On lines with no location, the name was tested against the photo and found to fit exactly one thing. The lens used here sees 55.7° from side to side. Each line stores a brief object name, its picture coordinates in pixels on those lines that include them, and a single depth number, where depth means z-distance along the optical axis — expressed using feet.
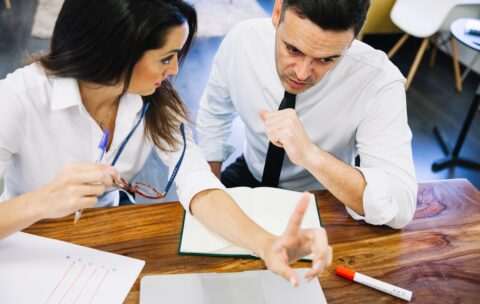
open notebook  3.35
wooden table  3.21
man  3.83
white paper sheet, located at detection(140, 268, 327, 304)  2.99
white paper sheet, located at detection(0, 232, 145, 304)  2.92
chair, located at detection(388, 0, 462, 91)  11.01
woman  2.90
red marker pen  3.14
